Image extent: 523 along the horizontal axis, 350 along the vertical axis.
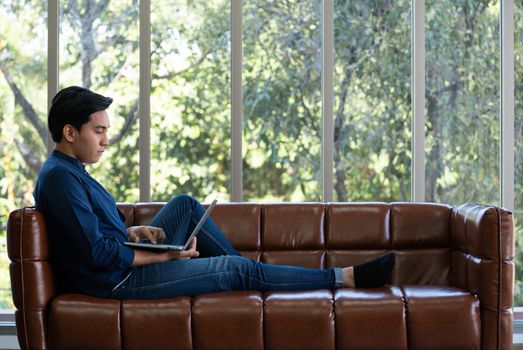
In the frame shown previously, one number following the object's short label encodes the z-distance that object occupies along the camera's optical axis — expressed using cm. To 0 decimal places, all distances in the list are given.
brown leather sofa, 322
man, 325
